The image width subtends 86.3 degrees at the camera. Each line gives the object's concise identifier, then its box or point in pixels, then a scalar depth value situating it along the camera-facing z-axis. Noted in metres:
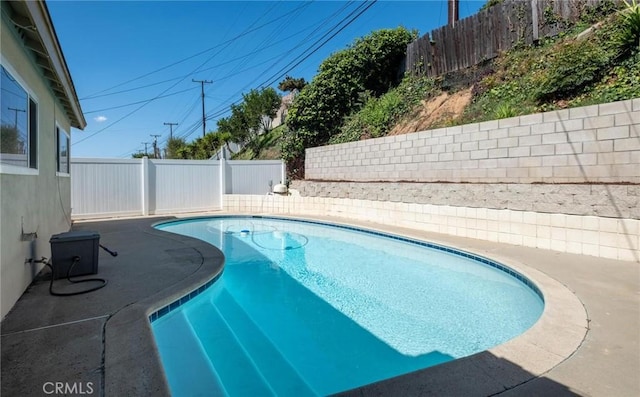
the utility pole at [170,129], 42.59
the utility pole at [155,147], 48.82
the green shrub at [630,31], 6.17
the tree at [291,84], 28.08
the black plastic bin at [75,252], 3.83
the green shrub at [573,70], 6.53
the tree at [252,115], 22.14
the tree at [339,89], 13.82
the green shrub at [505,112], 7.01
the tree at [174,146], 38.19
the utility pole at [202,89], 29.28
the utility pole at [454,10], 12.27
